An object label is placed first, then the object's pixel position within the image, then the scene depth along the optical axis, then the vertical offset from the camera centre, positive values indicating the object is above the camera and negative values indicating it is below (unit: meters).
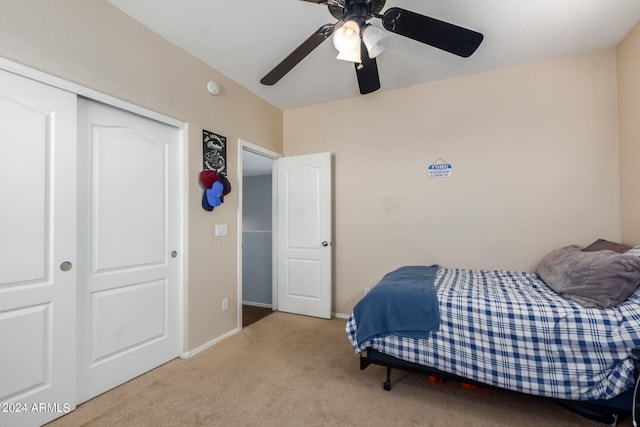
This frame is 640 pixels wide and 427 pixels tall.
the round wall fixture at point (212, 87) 2.68 +1.23
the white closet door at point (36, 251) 1.53 -0.17
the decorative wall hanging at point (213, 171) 2.62 +0.44
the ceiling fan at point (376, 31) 1.53 +1.03
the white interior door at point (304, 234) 3.42 -0.21
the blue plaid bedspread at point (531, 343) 1.51 -0.74
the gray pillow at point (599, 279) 1.61 -0.38
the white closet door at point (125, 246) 1.89 -0.20
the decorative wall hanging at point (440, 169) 3.03 +0.50
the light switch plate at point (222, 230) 2.80 -0.11
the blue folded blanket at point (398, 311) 1.87 -0.64
